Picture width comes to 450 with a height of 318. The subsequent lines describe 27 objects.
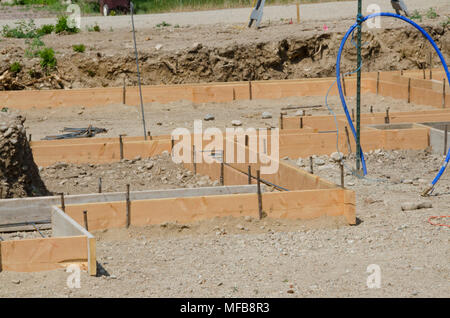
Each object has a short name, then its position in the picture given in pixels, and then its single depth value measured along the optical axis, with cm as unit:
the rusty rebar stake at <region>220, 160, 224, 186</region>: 1728
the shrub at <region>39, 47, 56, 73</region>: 3144
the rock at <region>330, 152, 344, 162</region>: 2002
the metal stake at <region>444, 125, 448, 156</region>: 1976
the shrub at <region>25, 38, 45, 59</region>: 3212
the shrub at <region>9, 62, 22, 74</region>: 3084
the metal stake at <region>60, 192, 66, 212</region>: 1341
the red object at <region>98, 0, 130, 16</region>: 4837
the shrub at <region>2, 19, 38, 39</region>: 3594
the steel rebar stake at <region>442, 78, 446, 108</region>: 2537
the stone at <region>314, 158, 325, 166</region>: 1969
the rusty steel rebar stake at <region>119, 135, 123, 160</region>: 1947
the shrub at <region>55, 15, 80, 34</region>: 3703
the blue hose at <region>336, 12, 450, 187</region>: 1675
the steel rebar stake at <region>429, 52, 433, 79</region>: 3473
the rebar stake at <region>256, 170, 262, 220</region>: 1405
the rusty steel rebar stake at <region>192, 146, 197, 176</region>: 1848
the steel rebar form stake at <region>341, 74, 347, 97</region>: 2967
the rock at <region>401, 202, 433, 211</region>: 1515
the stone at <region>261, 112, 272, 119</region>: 2661
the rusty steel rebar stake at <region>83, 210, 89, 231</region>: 1312
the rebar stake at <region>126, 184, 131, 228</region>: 1359
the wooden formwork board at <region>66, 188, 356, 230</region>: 1362
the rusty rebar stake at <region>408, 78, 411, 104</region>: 2740
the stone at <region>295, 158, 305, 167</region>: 1959
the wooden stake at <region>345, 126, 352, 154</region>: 2046
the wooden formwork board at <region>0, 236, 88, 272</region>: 1135
